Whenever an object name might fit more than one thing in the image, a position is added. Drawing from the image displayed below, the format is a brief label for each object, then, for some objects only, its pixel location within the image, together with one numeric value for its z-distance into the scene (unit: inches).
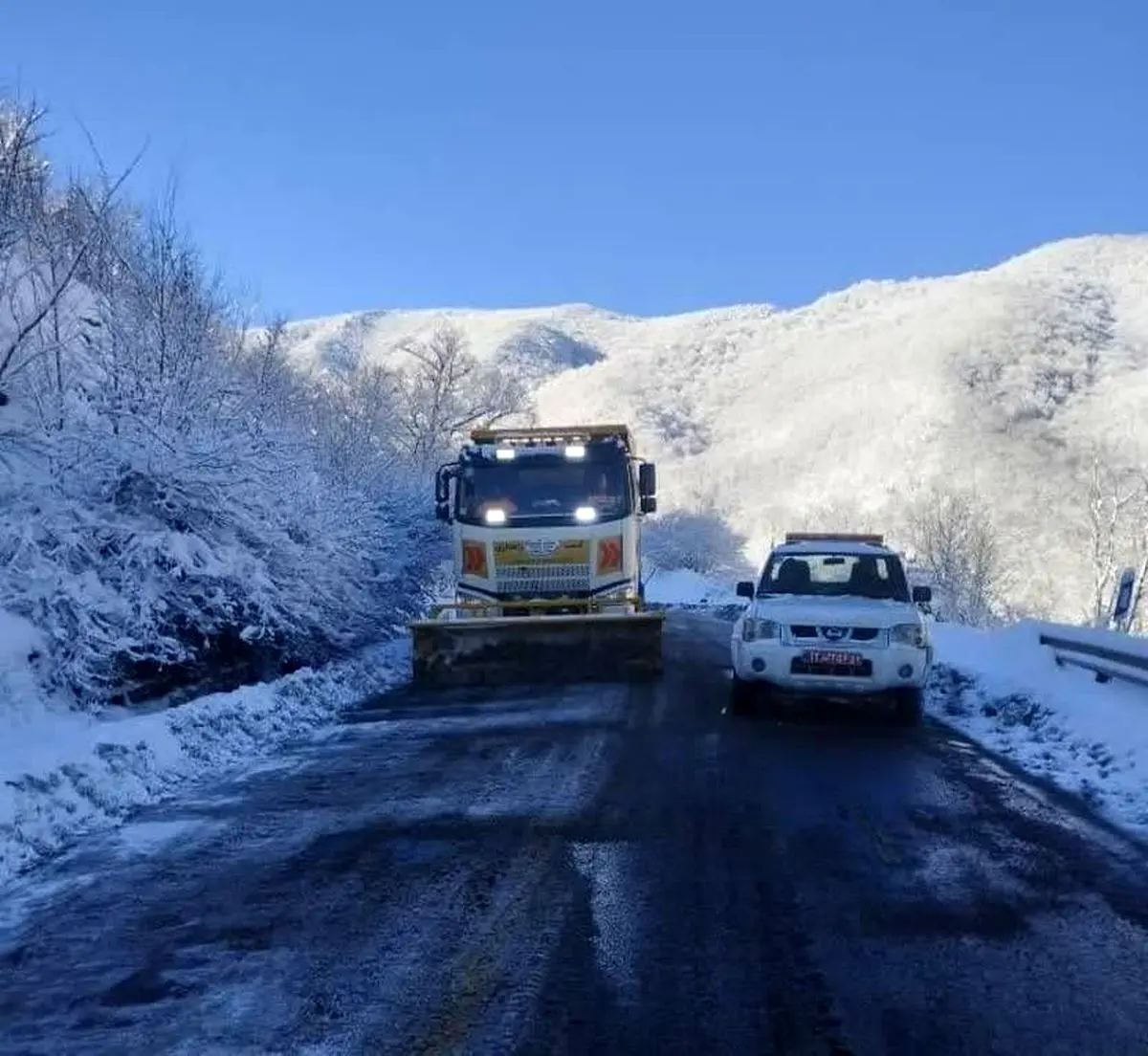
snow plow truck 617.6
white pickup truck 466.6
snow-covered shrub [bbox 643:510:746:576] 3260.3
